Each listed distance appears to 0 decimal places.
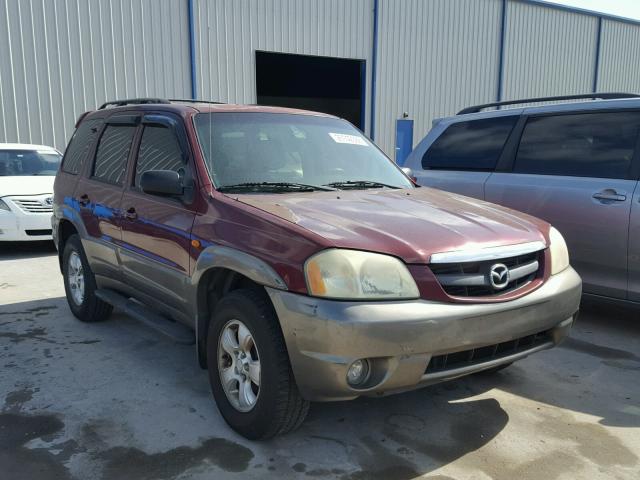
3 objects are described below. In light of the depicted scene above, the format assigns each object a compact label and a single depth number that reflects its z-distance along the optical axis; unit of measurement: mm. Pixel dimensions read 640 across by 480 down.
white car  7844
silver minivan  4301
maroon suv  2453
